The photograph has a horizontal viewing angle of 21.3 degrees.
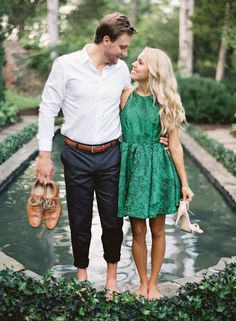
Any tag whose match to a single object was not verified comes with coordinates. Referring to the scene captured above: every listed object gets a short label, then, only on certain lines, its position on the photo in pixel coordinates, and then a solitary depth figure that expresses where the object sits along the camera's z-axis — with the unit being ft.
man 11.35
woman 11.56
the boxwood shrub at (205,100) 54.90
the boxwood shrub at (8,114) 48.61
